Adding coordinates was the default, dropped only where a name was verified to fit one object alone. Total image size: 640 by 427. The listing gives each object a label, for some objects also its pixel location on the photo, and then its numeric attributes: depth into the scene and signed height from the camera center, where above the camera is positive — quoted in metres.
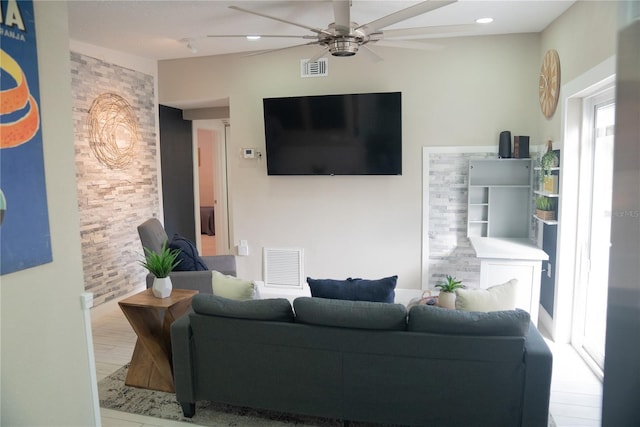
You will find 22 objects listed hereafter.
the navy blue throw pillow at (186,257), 4.17 -0.81
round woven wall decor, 4.62 +0.43
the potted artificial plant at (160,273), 3.15 -0.72
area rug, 2.80 -1.57
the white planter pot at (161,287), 3.15 -0.82
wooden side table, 3.07 -1.15
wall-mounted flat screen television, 4.81 +0.37
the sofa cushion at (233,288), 2.89 -0.77
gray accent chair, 4.07 -0.97
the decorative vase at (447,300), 3.17 -0.94
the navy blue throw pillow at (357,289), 2.70 -0.74
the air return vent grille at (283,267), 5.41 -1.20
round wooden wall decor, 4.01 +0.77
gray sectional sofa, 2.36 -1.08
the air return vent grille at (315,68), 5.06 +1.13
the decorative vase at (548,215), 4.00 -0.45
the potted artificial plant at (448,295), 3.17 -0.91
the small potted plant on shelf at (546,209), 4.00 -0.39
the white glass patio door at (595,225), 3.41 -0.48
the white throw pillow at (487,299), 2.56 -0.76
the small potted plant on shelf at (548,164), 3.98 +0.01
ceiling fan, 2.77 +0.94
